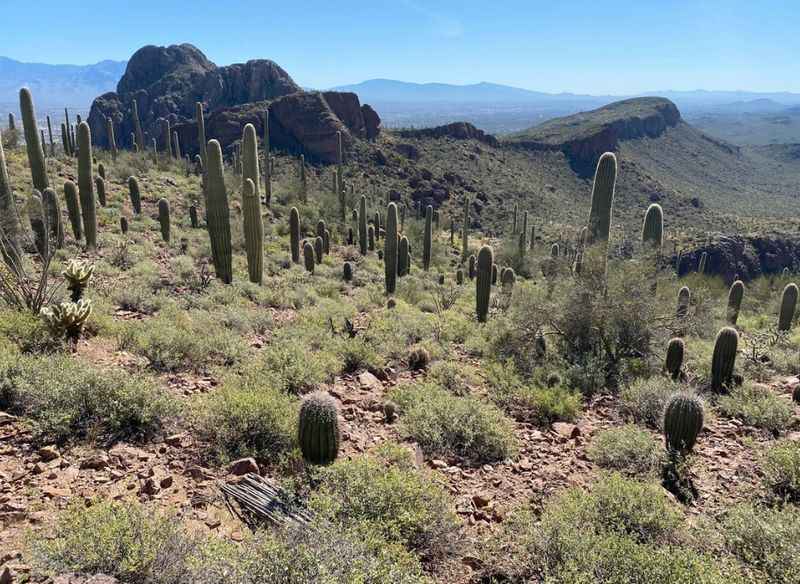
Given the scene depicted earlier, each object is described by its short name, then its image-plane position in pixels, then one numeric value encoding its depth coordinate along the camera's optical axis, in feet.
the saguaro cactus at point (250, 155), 55.77
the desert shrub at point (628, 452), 18.20
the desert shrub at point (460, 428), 18.83
